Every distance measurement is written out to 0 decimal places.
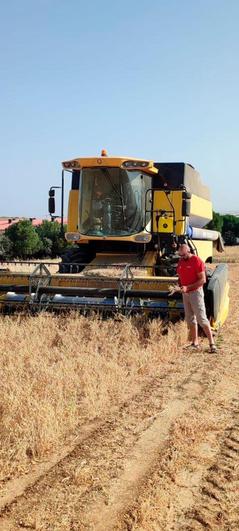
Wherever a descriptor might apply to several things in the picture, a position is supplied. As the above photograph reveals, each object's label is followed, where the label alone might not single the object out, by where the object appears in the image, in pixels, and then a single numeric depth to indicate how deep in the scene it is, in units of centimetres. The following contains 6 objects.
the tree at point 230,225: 5512
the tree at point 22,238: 3209
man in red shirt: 701
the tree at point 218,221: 4562
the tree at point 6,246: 3142
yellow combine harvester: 800
